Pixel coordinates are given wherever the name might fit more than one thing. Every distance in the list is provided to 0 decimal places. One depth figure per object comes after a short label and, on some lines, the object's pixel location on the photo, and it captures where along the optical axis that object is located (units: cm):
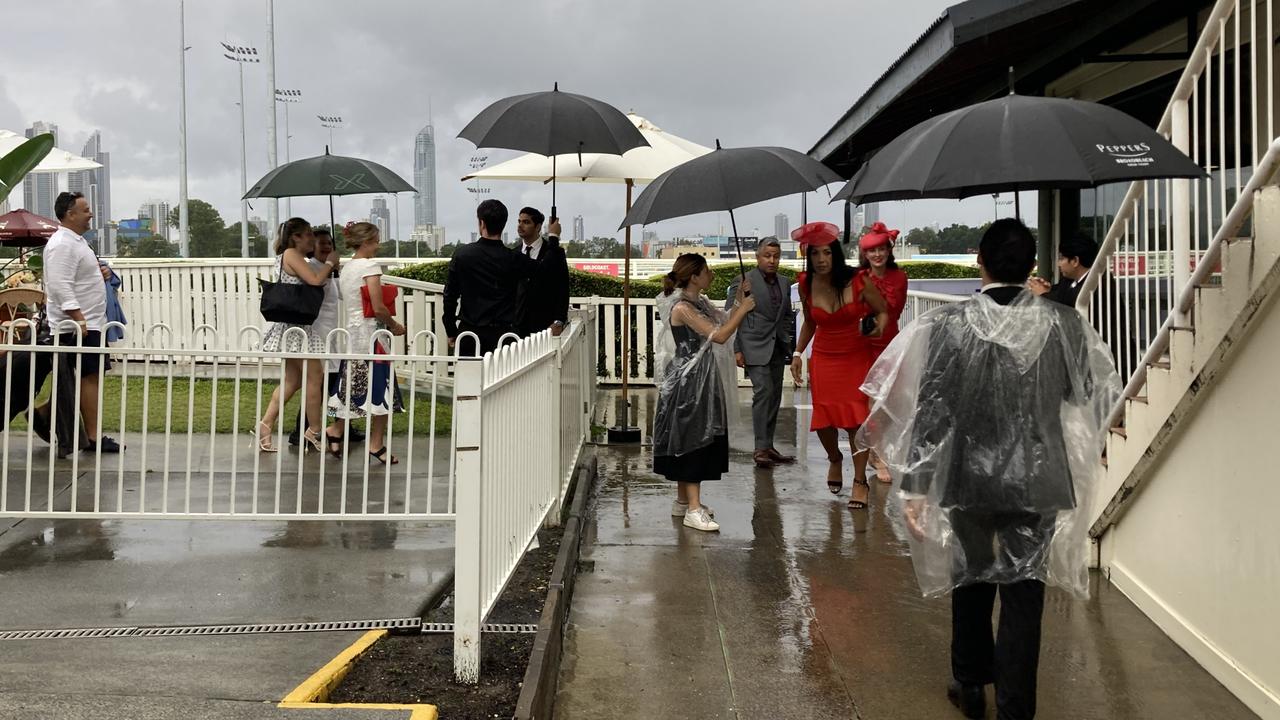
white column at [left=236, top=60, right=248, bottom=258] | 3718
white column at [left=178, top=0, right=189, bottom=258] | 3591
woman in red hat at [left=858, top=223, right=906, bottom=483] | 774
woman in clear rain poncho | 699
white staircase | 442
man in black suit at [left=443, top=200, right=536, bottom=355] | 762
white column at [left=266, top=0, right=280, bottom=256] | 3281
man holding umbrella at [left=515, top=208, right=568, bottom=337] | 783
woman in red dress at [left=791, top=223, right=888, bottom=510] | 732
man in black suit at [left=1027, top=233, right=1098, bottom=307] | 771
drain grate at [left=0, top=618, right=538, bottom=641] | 463
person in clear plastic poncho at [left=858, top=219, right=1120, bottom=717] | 409
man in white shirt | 780
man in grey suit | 917
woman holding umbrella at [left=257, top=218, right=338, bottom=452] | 845
